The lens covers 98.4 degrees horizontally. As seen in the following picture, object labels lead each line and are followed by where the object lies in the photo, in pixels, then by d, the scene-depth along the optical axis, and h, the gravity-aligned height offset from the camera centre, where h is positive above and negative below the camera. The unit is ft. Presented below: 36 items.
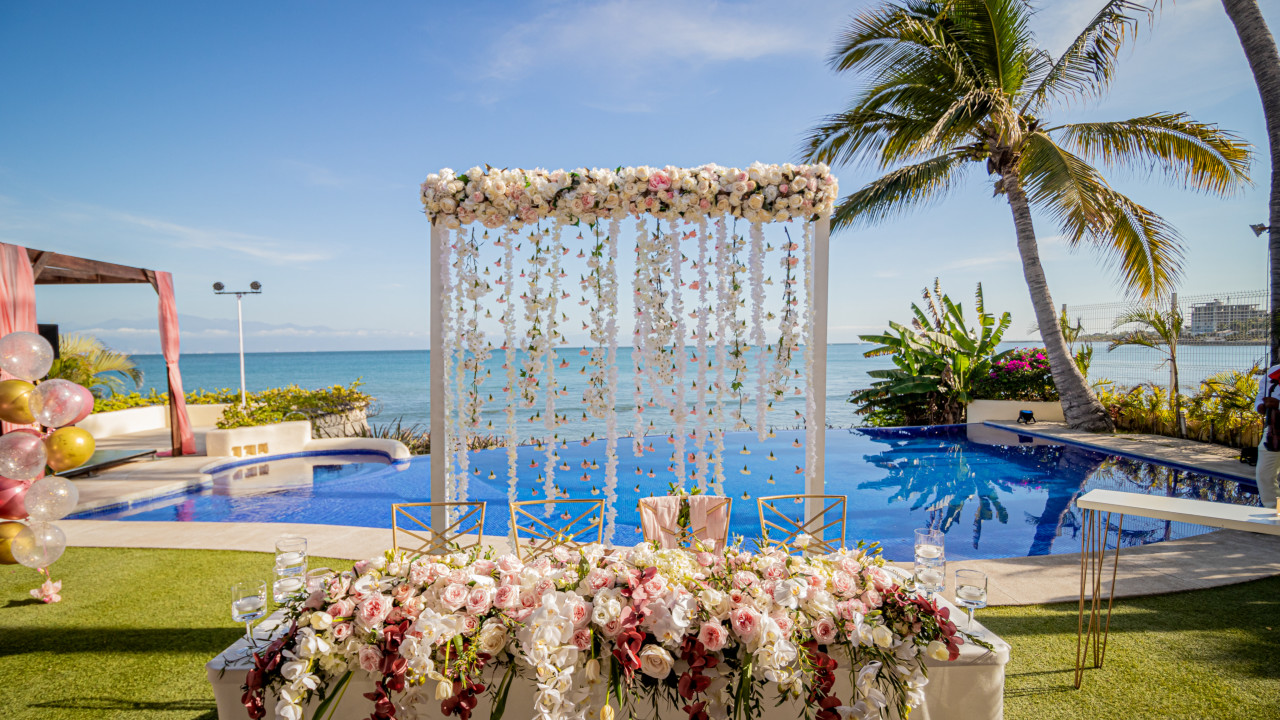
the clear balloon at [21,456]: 9.12 -1.77
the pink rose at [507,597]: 4.41 -1.99
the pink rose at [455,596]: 4.36 -1.95
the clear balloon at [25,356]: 9.61 -0.10
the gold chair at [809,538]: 8.77 -3.31
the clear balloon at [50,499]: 9.30 -2.55
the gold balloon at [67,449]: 9.72 -1.75
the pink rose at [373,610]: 4.35 -2.07
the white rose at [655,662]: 4.15 -2.39
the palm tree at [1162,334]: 27.04 +0.87
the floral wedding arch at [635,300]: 11.58 +1.10
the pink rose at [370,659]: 4.31 -2.42
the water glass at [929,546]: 5.75 -2.08
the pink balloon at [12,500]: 9.79 -2.66
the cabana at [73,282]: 16.58 +2.29
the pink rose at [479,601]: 4.39 -2.00
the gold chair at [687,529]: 9.66 -3.13
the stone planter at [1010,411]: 32.04 -3.51
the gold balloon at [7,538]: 9.43 -3.21
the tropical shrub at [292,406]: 28.22 -3.17
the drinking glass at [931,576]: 5.46 -2.25
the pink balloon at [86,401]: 9.96 -0.92
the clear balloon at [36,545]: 9.22 -3.27
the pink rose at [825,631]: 4.42 -2.25
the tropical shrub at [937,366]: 33.63 -0.95
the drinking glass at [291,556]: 5.67 -2.14
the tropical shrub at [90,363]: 31.42 -0.82
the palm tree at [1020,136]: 24.21 +10.25
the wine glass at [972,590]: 5.33 -2.33
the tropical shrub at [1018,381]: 33.37 -1.83
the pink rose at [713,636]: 4.20 -2.19
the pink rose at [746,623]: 4.21 -2.09
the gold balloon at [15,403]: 9.53 -0.91
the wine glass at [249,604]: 5.14 -2.39
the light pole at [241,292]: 35.78 +3.98
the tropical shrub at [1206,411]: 23.29 -2.86
